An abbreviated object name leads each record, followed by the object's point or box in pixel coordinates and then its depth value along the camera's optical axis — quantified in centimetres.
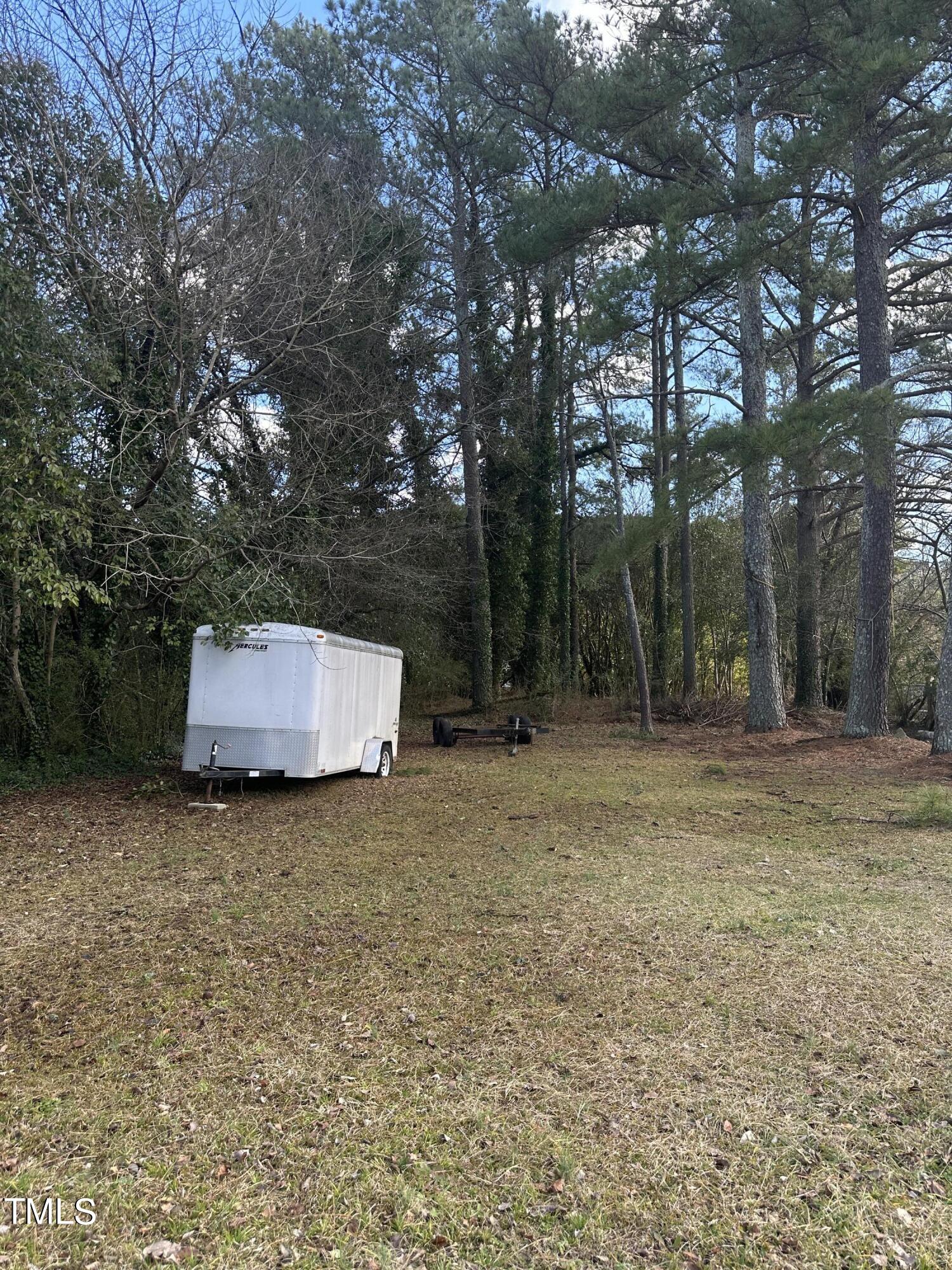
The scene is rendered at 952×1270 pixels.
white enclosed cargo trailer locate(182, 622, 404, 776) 980
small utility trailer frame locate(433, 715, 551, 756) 1567
